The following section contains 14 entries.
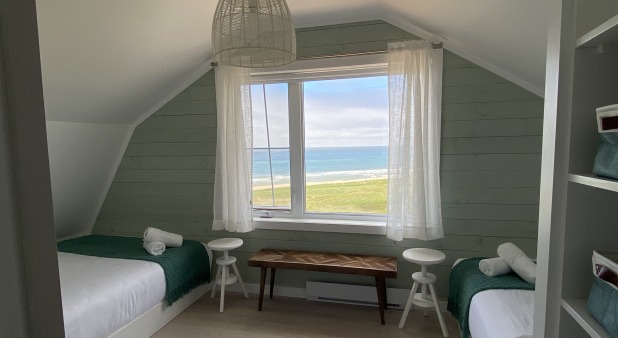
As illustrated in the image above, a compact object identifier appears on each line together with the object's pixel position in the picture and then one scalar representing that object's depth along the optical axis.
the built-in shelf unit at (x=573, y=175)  0.90
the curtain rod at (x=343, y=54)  2.50
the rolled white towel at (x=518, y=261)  2.02
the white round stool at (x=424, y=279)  2.36
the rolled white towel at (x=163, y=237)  2.82
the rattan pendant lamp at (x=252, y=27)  1.48
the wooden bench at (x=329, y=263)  2.49
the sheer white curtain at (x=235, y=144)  2.82
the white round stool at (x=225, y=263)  2.79
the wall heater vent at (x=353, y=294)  2.75
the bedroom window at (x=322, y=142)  2.87
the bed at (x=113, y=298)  1.90
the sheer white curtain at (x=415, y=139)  2.48
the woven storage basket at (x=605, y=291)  0.78
